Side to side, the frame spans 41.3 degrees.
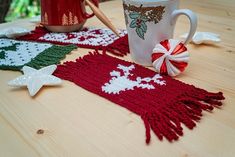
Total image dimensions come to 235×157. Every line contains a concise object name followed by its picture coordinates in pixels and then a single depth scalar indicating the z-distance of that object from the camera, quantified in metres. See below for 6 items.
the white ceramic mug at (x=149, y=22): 0.53
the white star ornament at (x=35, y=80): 0.50
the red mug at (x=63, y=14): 0.72
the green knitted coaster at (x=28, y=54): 0.59
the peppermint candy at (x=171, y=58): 0.53
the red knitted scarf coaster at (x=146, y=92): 0.42
